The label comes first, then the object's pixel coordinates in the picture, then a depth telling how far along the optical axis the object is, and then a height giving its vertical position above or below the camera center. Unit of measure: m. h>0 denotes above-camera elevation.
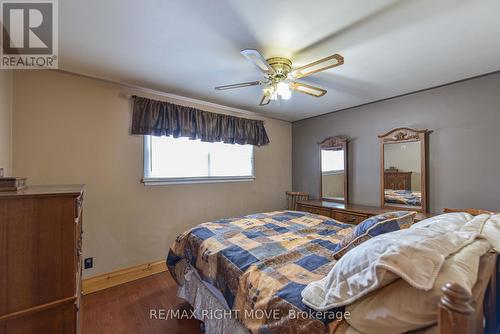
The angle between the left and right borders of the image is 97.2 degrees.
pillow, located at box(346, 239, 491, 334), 0.69 -0.45
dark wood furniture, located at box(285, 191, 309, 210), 4.00 -0.56
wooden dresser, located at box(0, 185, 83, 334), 0.98 -0.43
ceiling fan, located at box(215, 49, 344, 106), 1.91 +0.83
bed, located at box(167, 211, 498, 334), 0.81 -0.61
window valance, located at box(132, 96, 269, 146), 2.71 +0.64
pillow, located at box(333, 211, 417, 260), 1.45 -0.40
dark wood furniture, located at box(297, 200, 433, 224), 2.83 -0.58
